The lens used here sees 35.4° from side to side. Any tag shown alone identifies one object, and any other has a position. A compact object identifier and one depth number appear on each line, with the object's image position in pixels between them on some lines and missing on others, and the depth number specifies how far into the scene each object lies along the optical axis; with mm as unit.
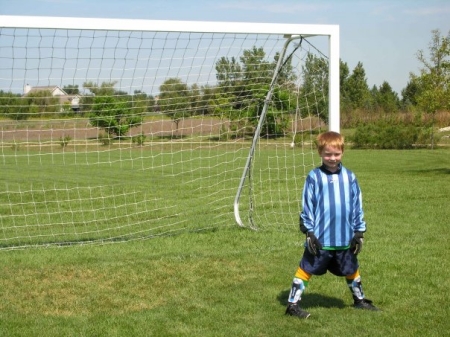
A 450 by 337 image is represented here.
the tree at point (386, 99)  45600
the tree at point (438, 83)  21234
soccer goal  8617
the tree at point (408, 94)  54203
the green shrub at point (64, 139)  12452
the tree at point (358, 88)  49434
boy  5688
